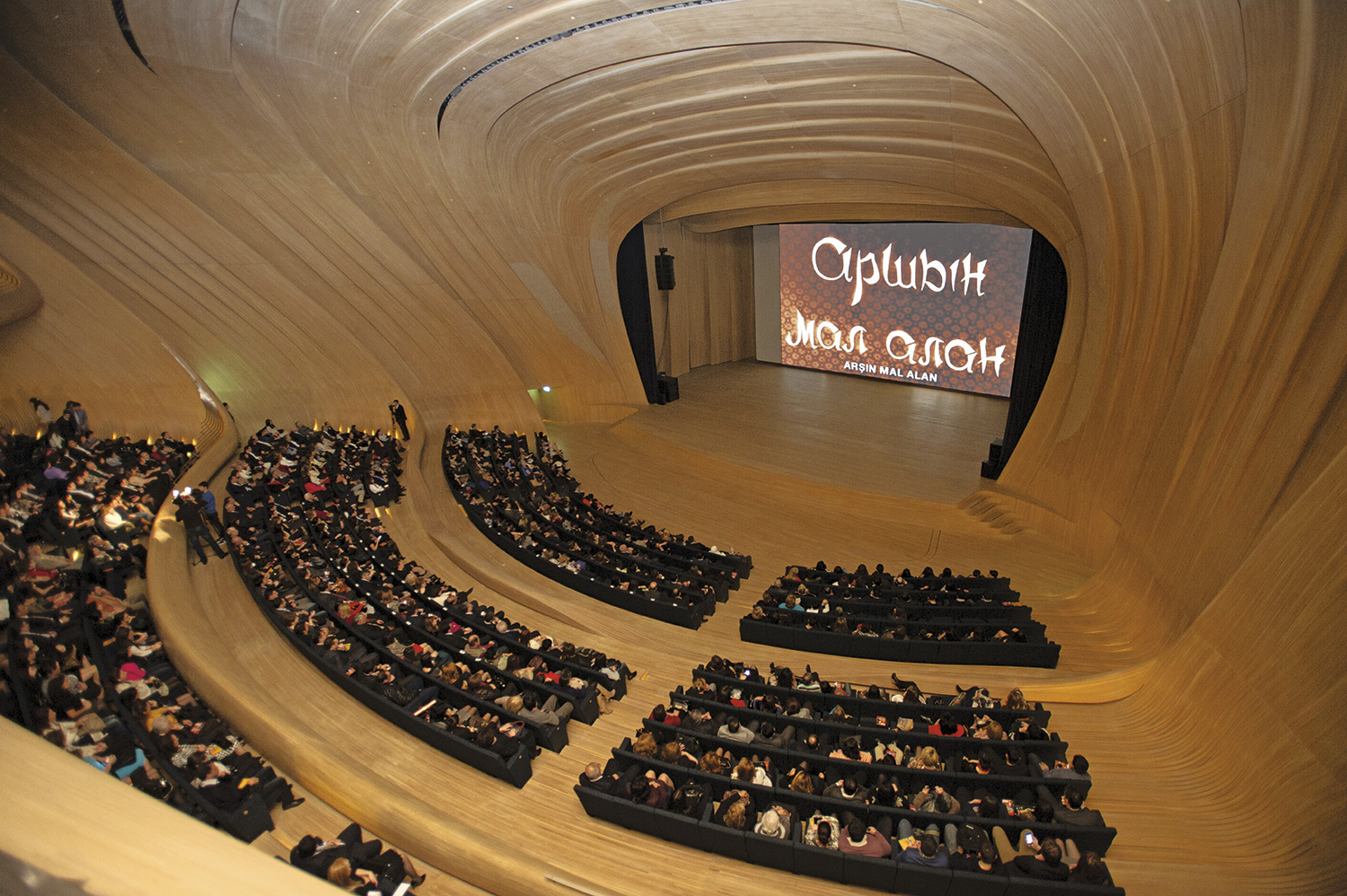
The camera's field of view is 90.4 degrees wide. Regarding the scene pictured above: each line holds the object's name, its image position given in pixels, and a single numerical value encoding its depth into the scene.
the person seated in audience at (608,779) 4.90
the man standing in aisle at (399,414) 13.25
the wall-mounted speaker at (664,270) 17.81
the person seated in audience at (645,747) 5.22
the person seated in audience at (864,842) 4.23
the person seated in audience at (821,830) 4.32
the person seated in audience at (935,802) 4.56
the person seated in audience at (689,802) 4.70
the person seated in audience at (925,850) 4.12
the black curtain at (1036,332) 11.08
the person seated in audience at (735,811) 4.50
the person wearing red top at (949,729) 5.39
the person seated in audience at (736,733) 5.36
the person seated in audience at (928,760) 4.96
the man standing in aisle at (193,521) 7.48
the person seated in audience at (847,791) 4.70
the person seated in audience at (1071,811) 4.39
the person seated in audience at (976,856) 4.09
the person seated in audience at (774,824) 4.44
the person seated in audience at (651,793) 4.76
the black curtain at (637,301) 17.17
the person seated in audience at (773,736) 5.30
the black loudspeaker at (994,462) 11.63
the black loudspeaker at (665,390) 17.30
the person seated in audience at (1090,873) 3.95
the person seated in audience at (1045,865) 3.98
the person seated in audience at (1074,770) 4.72
